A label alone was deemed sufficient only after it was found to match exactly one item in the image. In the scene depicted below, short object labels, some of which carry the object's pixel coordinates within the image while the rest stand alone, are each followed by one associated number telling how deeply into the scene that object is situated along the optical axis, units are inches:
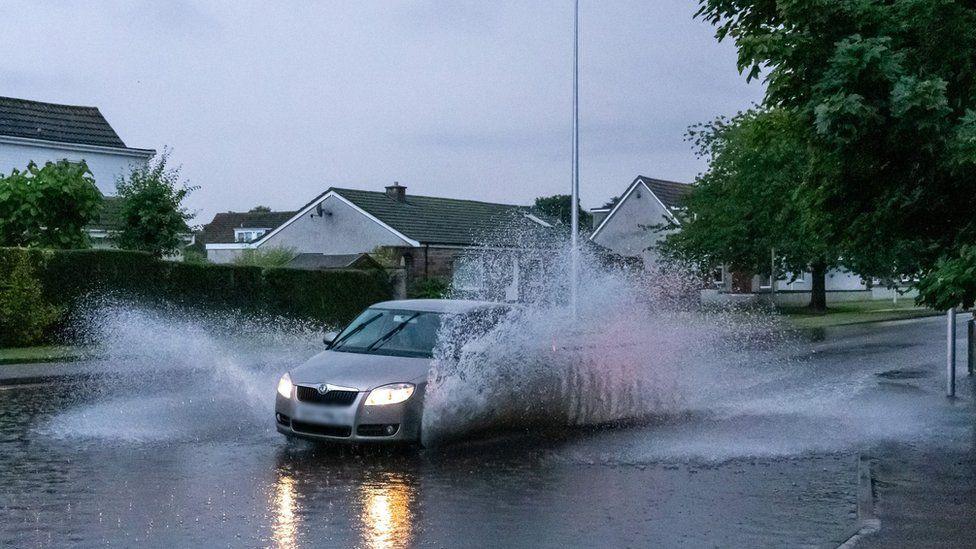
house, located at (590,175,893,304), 2502.3
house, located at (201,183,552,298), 1957.4
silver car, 428.5
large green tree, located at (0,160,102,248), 1100.5
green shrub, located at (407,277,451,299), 1693.9
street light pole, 1328.7
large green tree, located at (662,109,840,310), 1689.2
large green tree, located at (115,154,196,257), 1247.5
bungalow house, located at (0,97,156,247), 1616.6
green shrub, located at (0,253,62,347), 938.7
